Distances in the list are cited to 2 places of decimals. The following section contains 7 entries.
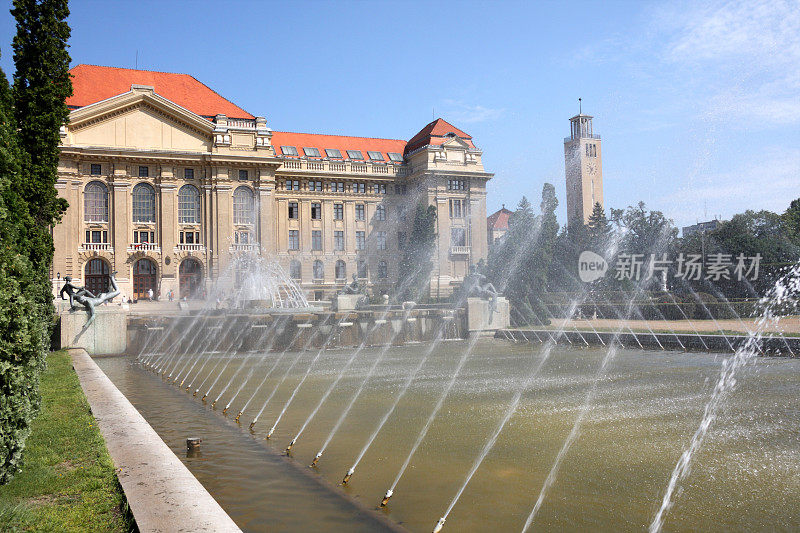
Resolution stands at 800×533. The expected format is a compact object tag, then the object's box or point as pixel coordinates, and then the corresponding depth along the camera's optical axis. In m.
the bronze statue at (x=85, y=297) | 22.19
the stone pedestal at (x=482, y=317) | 29.12
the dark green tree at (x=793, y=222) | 51.61
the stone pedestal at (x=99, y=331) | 22.44
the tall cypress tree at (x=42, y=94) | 19.89
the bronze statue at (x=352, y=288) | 38.97
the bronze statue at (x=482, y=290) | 29.64
